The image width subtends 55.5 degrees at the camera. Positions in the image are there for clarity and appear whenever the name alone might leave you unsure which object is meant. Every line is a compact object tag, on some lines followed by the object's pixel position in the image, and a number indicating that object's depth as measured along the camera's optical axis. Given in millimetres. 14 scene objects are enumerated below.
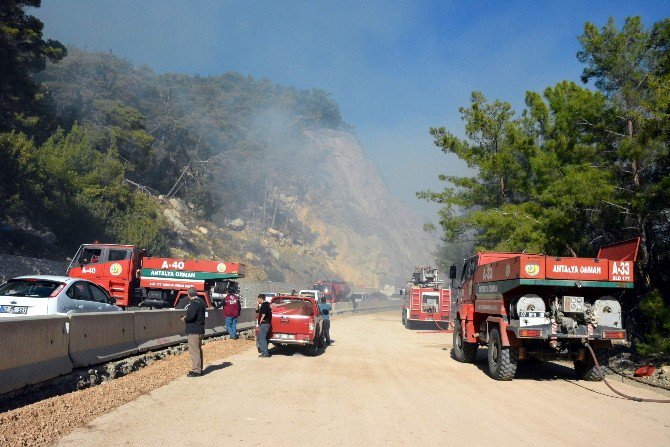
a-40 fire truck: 25062
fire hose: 11672
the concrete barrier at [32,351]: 8273
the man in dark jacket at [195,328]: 12695
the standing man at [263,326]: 17250
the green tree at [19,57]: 35750
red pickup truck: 17875
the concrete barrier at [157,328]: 14648
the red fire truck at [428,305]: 34438
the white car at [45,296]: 12781
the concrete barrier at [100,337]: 10773
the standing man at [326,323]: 20431
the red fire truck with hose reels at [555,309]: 13398
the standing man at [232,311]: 21800
